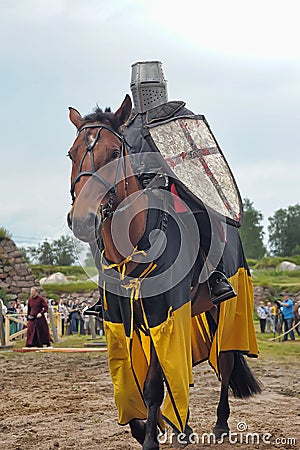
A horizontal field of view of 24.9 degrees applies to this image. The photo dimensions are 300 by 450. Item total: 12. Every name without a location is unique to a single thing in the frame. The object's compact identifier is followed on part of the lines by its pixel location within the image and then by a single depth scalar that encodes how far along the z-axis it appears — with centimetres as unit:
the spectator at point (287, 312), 2005
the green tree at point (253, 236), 7031
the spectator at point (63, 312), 2338
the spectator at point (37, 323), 1644
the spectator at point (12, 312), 2025
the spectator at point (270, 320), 2307
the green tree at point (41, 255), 5231
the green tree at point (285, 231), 7575
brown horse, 423
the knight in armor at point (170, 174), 502
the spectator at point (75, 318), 2325
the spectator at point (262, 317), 2261
